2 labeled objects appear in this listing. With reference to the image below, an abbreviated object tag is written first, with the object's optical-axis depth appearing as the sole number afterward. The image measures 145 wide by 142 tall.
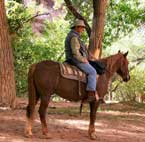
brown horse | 13.05
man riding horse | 13.46
